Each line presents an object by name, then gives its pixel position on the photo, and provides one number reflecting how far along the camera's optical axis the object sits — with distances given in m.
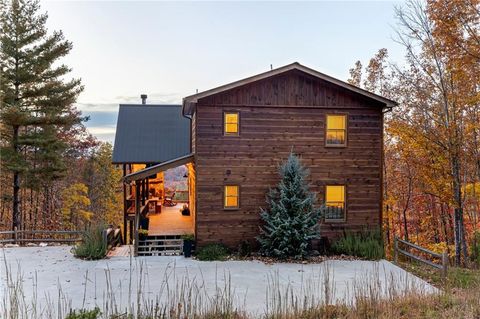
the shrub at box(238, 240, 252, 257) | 12.48
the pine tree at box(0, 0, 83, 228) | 16.20
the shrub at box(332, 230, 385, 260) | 12.66
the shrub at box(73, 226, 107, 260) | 12.05
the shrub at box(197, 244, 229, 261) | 12.11
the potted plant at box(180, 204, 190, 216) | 18.74
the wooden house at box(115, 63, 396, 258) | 12.71
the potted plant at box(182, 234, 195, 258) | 12.45
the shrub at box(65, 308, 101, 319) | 5.18
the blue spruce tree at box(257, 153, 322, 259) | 12.05
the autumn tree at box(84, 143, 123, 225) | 29.83
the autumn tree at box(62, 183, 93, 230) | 23.92
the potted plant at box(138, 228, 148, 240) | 13.20
